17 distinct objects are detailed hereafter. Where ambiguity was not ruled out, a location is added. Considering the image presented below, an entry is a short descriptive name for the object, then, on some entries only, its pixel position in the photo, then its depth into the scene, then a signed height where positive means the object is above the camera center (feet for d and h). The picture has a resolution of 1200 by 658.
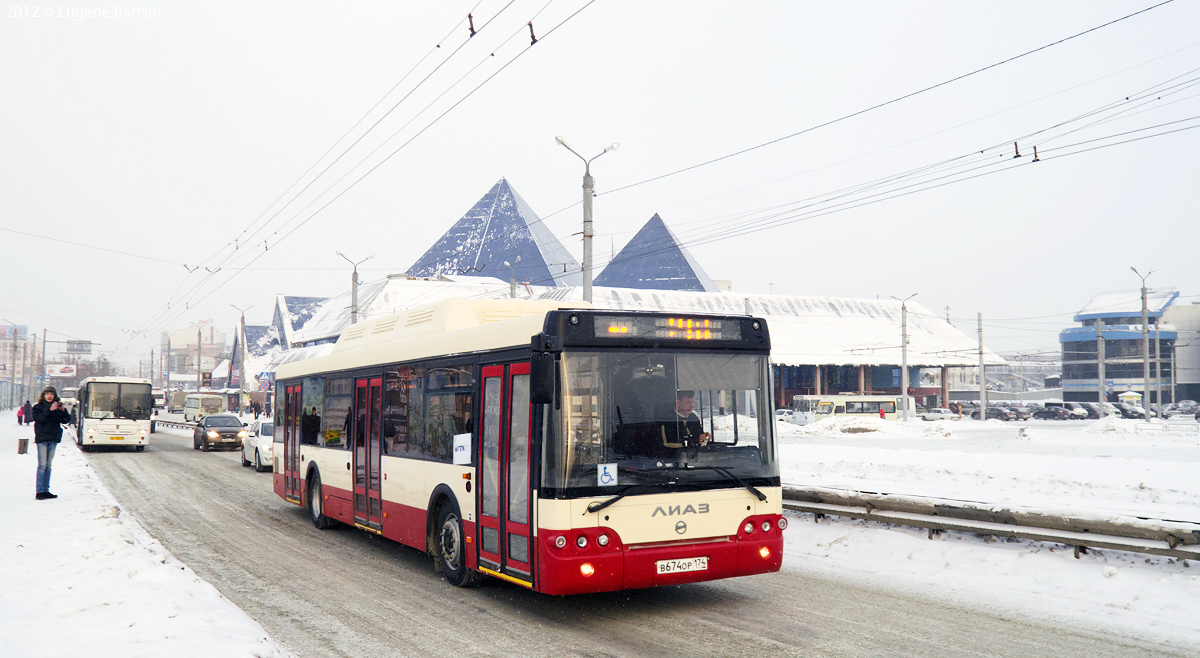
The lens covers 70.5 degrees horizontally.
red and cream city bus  22.56 -2.03
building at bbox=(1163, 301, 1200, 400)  307.17 +8.91
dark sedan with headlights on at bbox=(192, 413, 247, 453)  109.29 -6.22
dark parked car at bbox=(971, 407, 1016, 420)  218.79 -9.67
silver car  78.18 -5.83
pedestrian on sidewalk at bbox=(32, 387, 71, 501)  46.73 -2.39
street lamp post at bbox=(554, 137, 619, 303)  60.70 +11.13
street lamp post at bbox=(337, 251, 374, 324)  106.08 +11.99
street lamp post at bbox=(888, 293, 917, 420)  155.94 +0.59
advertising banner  437.99 +7.98
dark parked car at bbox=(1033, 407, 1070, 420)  211.20 -9.34
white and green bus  105.09 -3.31
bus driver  23.45 -1.35
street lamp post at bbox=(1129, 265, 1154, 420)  151.02 +2.36
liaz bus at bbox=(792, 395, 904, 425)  178.09 -6.18
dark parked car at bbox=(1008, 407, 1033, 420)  218.07 -9.55
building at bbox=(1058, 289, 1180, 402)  293.84 +10.49
